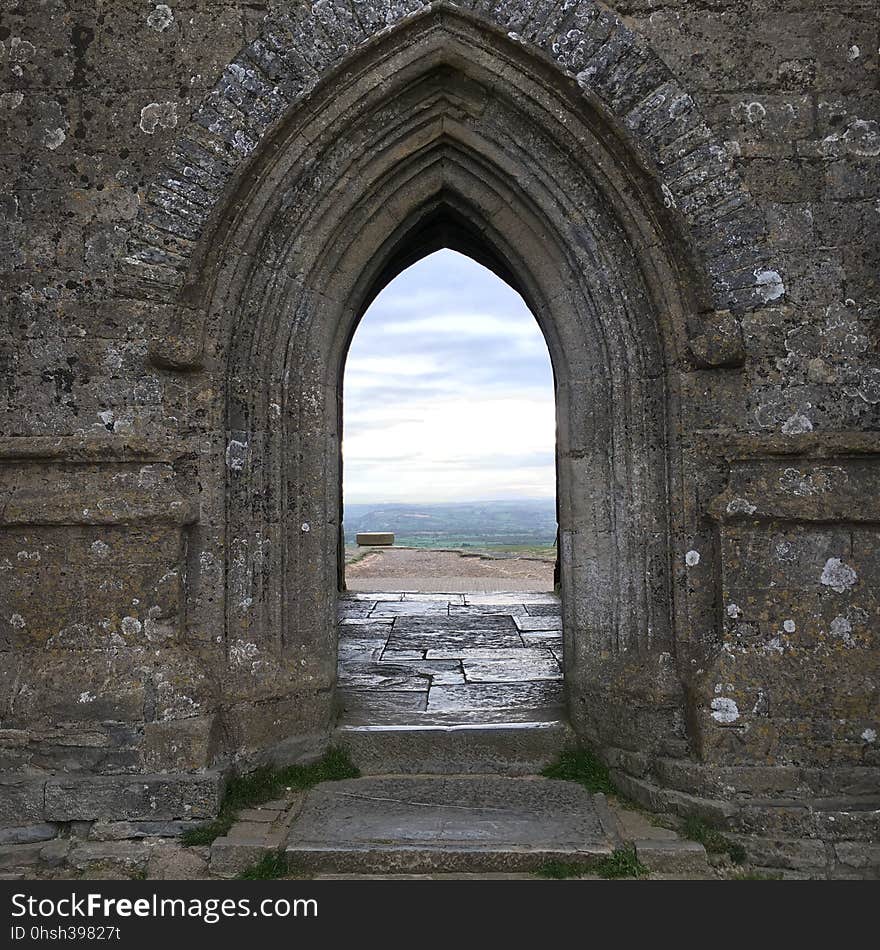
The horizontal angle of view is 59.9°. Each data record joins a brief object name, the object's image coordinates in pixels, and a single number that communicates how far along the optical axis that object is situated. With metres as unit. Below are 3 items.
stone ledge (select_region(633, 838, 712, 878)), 3.27
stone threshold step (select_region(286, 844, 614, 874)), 3.25
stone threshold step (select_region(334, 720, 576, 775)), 4.05
